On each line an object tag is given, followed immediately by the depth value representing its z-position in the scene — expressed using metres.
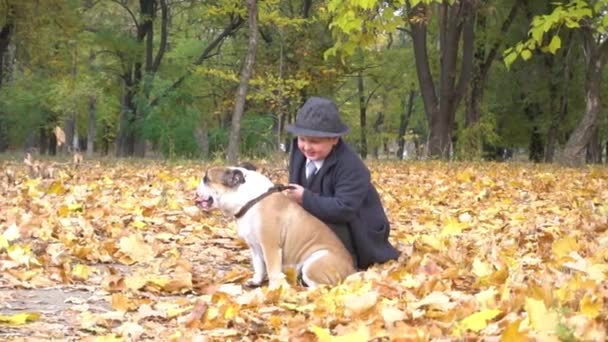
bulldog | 5.23
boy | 5.34
